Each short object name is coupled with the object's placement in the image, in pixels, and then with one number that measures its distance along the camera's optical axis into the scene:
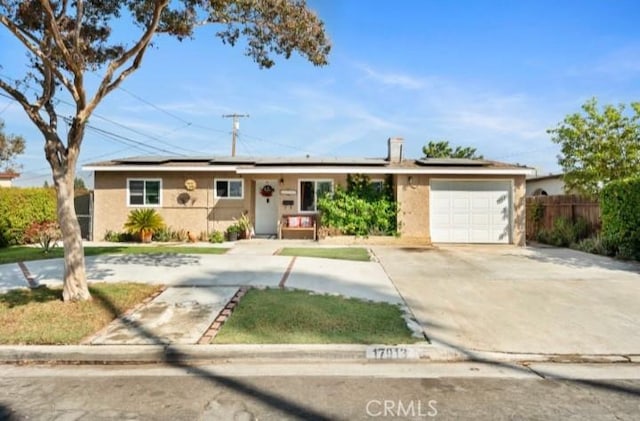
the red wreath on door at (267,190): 17.28
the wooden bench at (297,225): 16.42
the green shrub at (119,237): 16.33
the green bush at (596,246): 12.59
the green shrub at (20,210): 14.27
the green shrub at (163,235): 16.23
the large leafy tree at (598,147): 13.62
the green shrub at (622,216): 11.51
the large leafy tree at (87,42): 6.26
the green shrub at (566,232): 14.88
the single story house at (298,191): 15.66
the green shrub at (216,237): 16.03
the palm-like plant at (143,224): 15.74
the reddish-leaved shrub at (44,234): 12.47
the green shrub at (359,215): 15.72
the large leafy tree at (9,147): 32.30
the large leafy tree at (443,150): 46.38
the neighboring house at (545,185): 21.55
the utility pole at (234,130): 32.41
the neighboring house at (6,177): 25.20
